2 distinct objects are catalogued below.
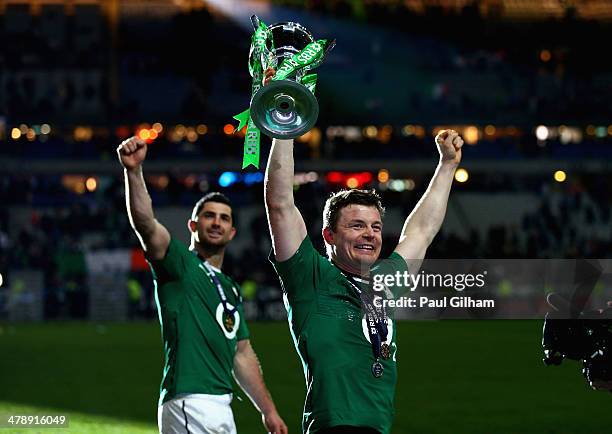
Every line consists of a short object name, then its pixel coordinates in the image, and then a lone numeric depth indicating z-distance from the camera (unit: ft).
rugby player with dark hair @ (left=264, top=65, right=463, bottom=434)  29.91
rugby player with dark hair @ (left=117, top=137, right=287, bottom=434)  41.37
